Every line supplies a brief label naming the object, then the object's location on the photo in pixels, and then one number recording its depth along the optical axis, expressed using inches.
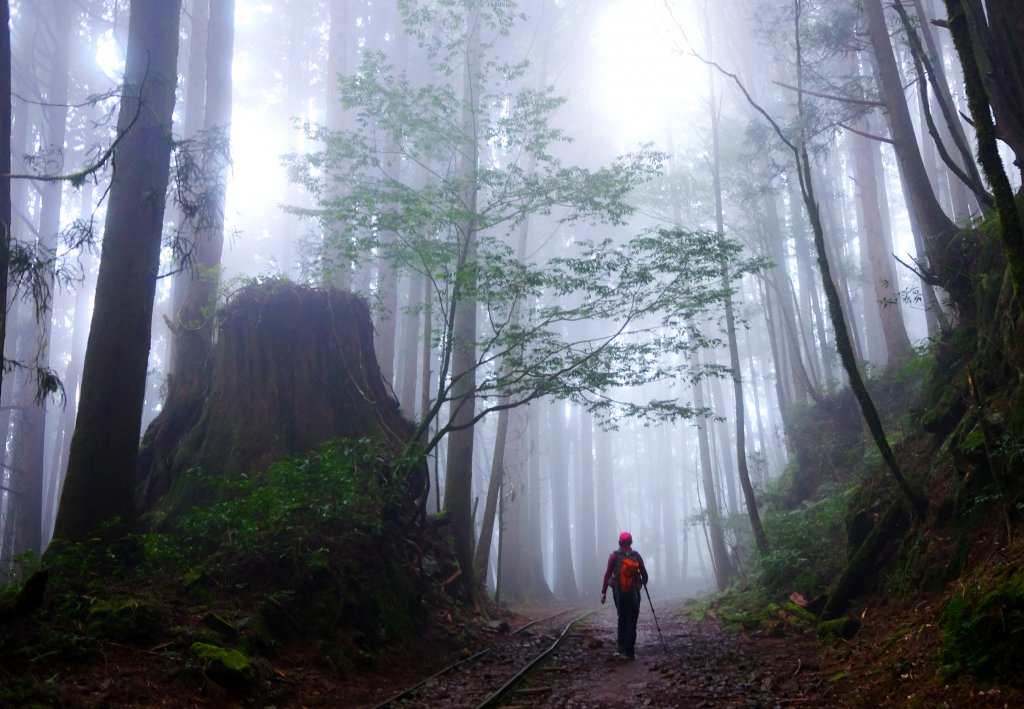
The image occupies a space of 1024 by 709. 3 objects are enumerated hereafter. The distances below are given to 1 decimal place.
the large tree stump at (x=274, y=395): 426.0
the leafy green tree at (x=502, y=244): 454.0
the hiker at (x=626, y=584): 385.4
